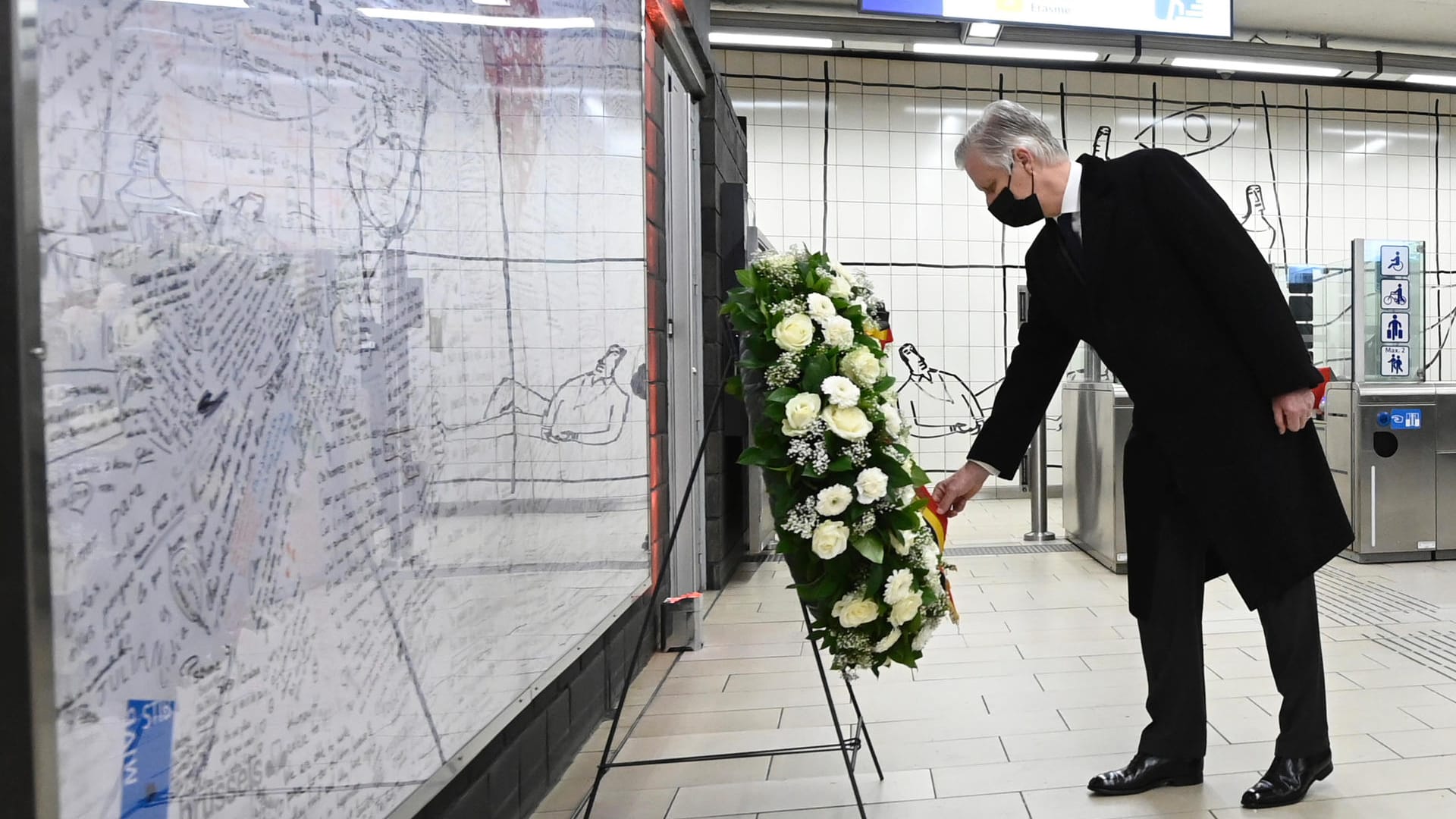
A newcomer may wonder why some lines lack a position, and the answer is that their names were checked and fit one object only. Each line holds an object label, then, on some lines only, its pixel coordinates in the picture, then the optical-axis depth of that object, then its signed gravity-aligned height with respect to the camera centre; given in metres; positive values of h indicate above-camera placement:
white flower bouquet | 1.55 -0.18
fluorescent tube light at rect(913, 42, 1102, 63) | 6.00 +2.19
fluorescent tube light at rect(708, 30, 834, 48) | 5.92 +2.20
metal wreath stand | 1.66 -0.79
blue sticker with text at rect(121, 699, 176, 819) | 0.73 -0.33
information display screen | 4.72 +1.90
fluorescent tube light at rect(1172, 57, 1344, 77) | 6.11 +2.06
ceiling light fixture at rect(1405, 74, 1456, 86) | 6.61 +2.09
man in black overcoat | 1.81 -0.10
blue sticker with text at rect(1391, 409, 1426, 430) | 4.62 -0.33
